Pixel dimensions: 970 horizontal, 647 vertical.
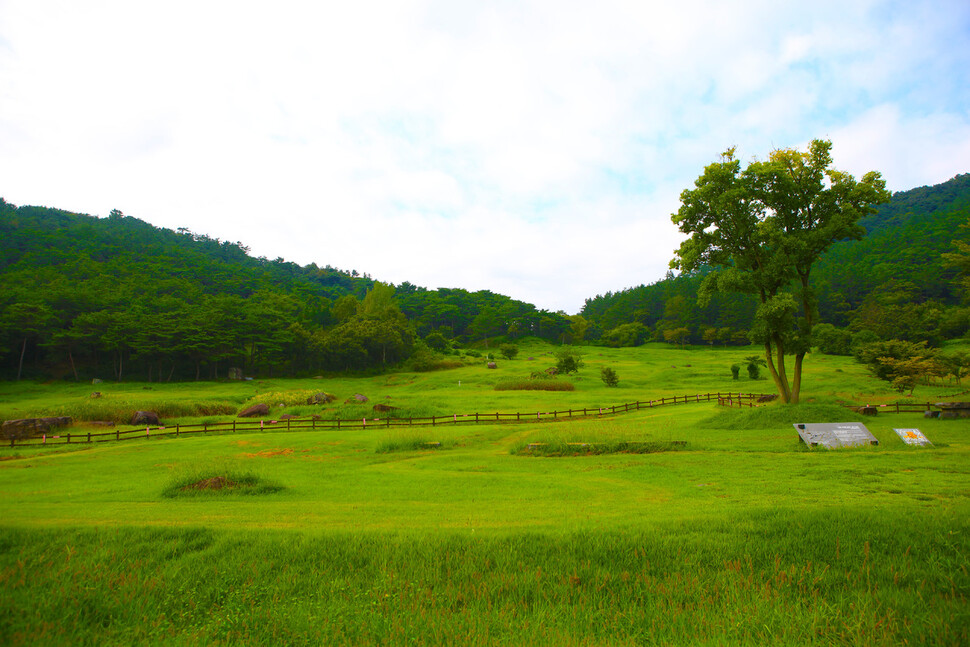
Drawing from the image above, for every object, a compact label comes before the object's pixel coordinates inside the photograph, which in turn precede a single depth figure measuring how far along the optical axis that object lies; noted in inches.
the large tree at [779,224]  1152.8
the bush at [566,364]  2679.6
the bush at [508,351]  3582.7
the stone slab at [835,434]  783.8
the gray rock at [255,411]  1685.5
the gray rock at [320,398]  1931.3
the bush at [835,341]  3026.6
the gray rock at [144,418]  1478.8
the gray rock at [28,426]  1223.6
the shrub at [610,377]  2331.4
